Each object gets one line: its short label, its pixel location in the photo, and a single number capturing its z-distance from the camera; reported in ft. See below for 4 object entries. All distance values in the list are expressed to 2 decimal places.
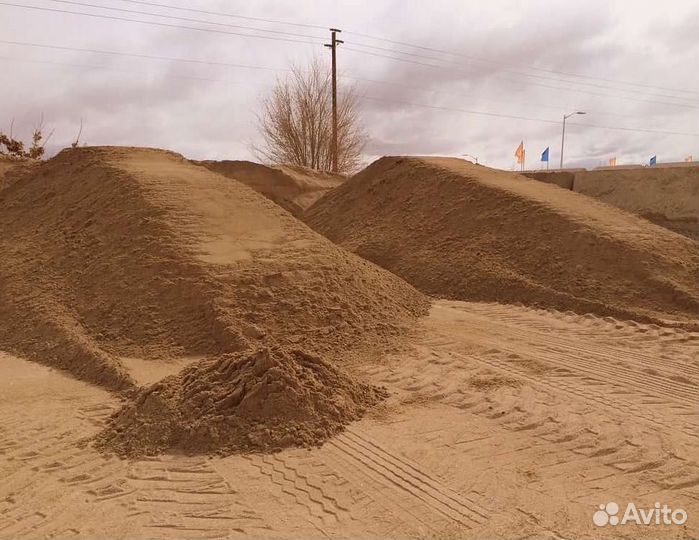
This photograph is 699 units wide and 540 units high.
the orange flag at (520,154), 90.68
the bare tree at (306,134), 77.46
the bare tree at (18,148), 43.64
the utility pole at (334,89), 72.08
